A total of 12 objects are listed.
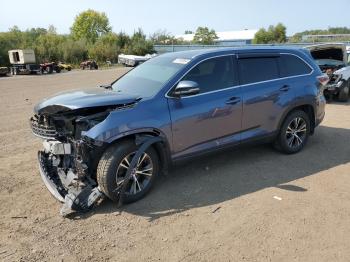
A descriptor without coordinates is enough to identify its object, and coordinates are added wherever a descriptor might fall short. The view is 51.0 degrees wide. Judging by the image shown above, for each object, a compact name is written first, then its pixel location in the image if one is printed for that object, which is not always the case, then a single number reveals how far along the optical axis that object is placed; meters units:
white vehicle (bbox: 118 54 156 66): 42.40
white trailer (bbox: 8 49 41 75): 32.75
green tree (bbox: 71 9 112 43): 95.56
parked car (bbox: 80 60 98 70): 40.09
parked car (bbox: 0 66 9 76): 30.80
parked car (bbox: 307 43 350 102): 11.27
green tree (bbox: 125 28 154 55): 55.22
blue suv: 4.36
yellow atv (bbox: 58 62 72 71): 36.71
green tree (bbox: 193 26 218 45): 89.26
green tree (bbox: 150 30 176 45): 65.11
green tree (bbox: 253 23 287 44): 75.25
